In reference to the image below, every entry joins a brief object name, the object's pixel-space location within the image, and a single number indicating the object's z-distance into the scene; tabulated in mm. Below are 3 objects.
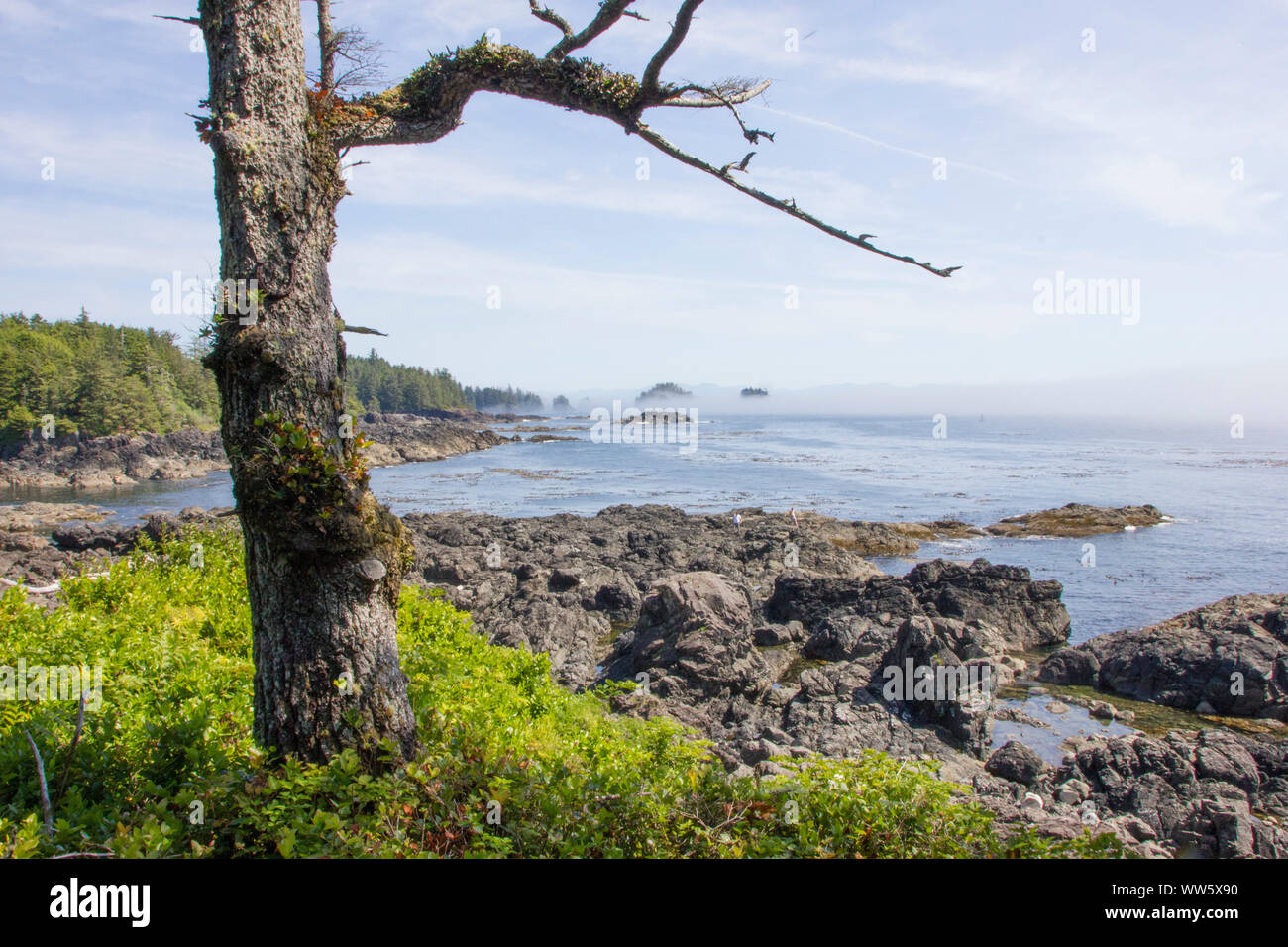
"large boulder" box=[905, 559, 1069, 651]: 20500
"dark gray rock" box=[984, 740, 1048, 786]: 11625
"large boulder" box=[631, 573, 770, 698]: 14867
